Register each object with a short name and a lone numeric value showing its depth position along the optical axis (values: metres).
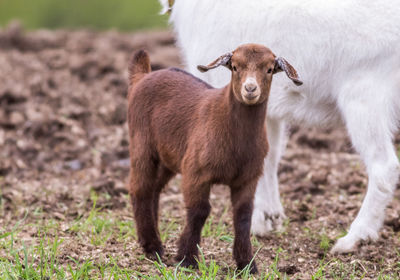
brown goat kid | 7.25
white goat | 9.03
